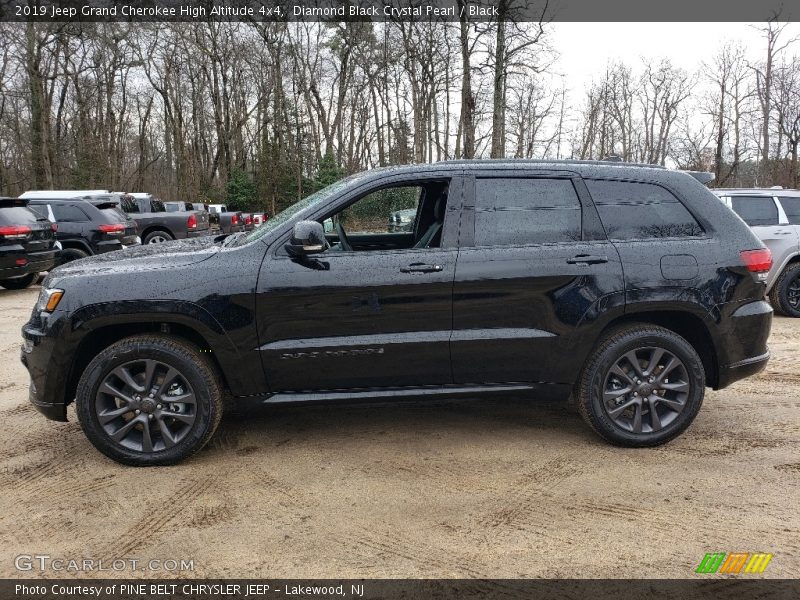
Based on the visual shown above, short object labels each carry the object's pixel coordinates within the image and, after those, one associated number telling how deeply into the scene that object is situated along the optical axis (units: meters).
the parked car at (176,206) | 22.63
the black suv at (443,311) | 3.65
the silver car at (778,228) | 8.55
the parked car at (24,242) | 10.34
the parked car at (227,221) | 20.47
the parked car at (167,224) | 17.08
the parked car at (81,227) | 12.50
